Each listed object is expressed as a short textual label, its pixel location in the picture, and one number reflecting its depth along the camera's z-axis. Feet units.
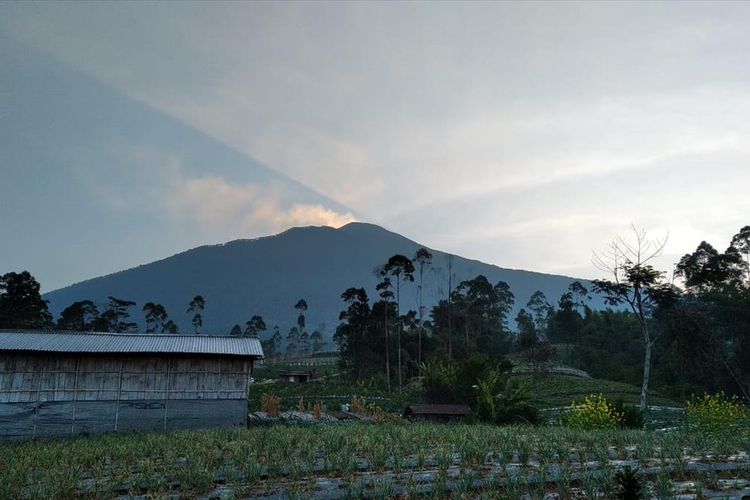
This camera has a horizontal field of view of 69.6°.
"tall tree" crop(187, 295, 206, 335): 370.94
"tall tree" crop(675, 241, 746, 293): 166.40
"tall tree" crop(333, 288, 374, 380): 207.82
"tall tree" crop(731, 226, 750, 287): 188.03
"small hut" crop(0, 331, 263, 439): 71.56
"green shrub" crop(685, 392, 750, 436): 56.80
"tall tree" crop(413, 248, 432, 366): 202.79
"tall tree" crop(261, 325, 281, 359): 422.00
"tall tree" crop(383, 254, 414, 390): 194.18
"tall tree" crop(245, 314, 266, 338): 376.89
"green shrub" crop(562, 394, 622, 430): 67.36
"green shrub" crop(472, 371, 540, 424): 83.46
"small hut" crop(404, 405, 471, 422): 89.30
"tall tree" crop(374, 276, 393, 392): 188.44
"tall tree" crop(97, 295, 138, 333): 250.37
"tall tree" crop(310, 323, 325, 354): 537.65
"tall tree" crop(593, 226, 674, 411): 108.99
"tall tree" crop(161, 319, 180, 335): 369.55
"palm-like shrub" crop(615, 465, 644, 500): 17.77
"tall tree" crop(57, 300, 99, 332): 235.81
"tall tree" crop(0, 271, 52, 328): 185.88
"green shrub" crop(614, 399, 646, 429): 73.34
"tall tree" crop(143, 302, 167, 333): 325.50
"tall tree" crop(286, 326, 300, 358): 499.51
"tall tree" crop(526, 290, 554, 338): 355.95
